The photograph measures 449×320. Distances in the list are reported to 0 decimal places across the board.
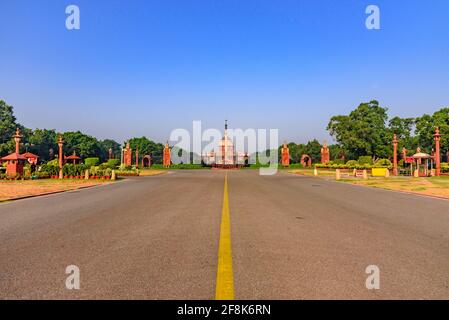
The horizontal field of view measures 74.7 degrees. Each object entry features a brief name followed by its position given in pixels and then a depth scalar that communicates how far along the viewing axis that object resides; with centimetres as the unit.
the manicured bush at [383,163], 4526
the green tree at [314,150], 9156
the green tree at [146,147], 9998
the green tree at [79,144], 7844
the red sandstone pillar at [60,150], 3522
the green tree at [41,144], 7362
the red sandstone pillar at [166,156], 7125
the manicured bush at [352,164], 4516
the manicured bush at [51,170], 2770
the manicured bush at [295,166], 6544
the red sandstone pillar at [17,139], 3129
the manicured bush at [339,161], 5557
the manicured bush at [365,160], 4919
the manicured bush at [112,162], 4544
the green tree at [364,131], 5688
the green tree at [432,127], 5375
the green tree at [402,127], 6744
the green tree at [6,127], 5948
